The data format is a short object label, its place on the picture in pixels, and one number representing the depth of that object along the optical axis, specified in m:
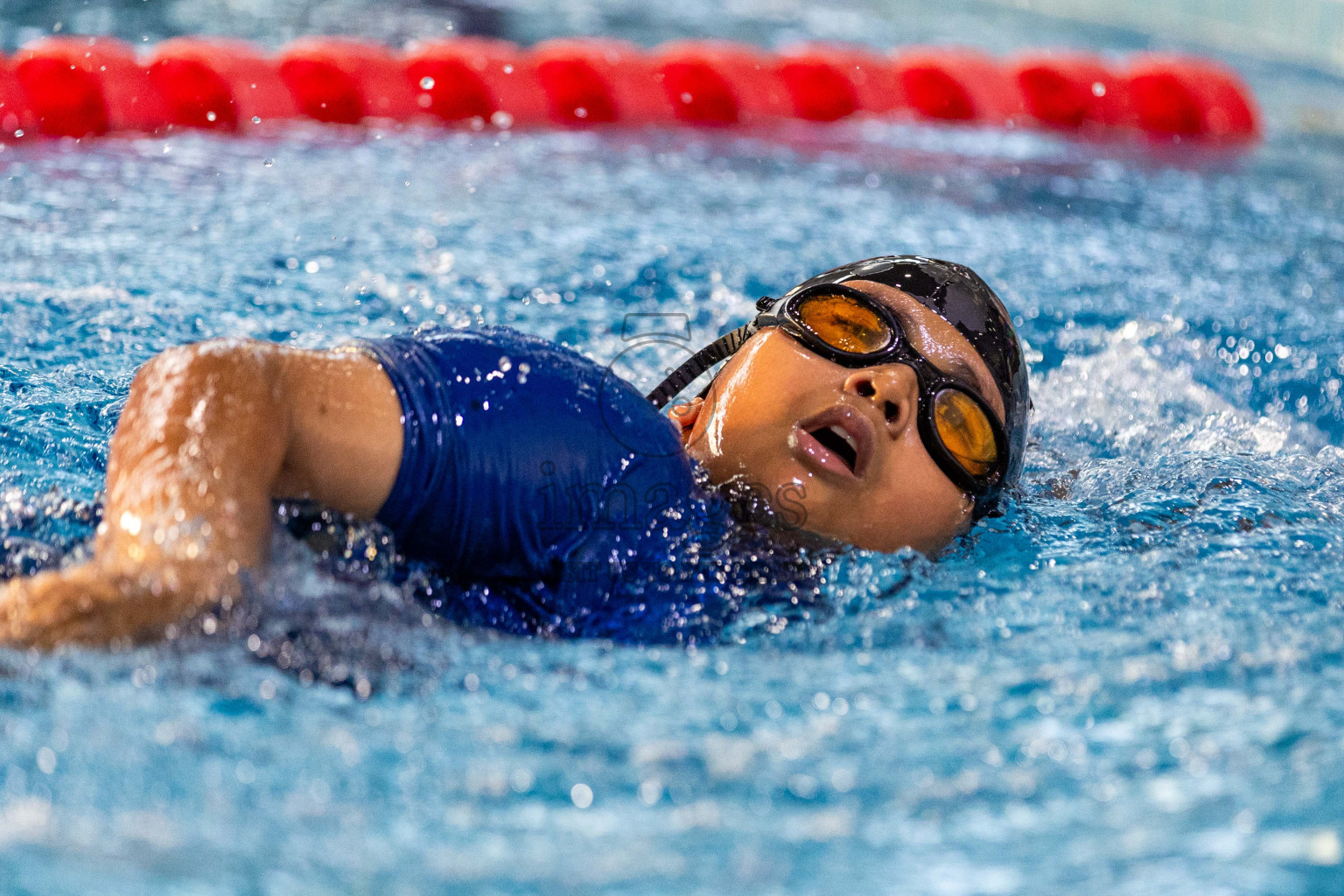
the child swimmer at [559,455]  4.69
